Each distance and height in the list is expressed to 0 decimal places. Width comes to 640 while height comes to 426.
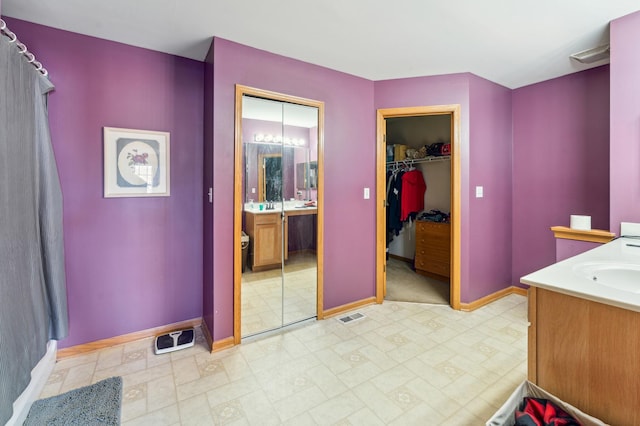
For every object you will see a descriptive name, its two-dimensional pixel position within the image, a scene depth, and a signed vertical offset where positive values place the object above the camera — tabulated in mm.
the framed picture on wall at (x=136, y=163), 2250 +380
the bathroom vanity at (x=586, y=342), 858 -435
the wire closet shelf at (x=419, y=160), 3939 +711
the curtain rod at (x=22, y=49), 1427 +888
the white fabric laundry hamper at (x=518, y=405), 885 -651
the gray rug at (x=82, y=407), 1526 -1092
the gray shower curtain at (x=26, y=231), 1342 -110
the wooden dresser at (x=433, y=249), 3828 -551
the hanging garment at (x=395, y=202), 4449 +110
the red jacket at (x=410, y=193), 4340 +239
